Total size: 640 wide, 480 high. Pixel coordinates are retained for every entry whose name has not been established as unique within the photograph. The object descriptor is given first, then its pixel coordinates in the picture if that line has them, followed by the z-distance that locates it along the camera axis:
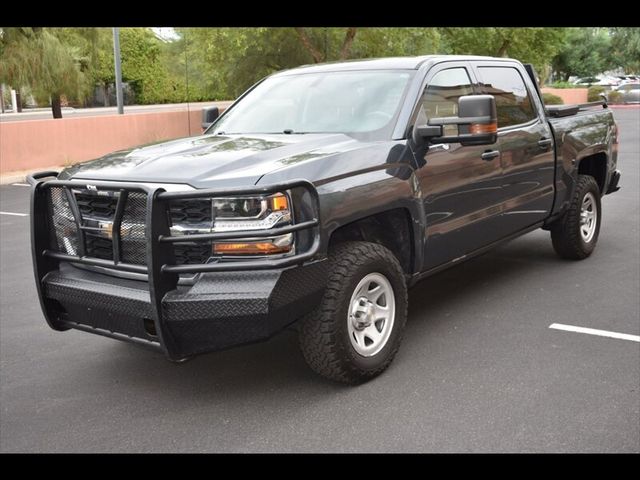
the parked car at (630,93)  39.84
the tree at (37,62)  19.64
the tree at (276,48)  23.30
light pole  20.33
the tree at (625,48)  61.53
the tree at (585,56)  62.59
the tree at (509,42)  30.07
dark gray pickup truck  3.57
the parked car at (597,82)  51.87
